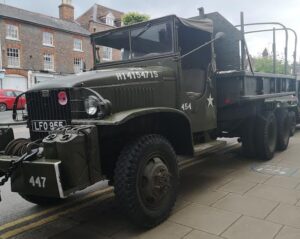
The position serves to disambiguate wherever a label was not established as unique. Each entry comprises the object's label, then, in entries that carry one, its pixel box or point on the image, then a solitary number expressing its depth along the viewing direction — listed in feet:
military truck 7.88
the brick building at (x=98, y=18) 99.81
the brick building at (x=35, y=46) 73.60
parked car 55.62
